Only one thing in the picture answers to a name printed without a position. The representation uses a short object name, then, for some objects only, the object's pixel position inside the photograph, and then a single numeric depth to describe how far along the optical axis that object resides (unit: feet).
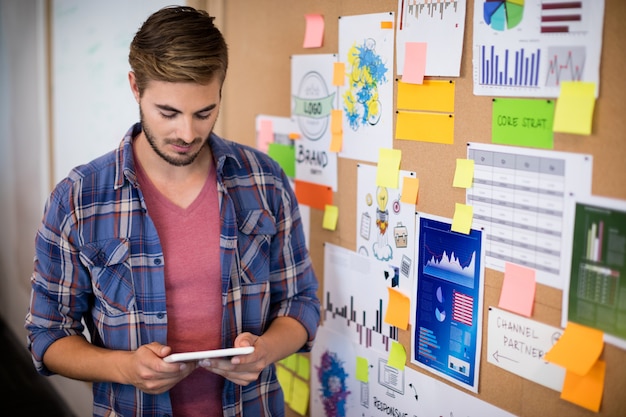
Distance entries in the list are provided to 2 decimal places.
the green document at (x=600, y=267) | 4.13
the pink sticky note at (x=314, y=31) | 6.64
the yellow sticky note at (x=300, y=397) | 7.47
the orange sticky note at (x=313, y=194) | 6.85
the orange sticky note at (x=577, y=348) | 4.32
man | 5.33
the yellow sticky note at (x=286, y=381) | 7.75
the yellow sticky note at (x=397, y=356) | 5.98
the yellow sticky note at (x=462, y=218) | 5.12
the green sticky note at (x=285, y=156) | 7.34
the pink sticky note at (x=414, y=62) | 5.41
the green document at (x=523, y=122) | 4.48
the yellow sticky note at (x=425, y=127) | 5.25
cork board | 4.10
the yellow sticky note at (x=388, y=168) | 5.82
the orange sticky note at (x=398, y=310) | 5.85
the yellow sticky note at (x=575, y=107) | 4.18
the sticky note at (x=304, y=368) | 7.40
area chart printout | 5.16
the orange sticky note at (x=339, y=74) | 6.37
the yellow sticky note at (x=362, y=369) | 6.49
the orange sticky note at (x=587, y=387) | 4.33
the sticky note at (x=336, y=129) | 6.49
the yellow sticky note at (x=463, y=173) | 5.07
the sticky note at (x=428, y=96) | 5.22
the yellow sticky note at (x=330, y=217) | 6.73
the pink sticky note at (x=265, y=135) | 7.64
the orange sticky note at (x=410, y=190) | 5.60
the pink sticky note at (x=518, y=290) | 4.71
